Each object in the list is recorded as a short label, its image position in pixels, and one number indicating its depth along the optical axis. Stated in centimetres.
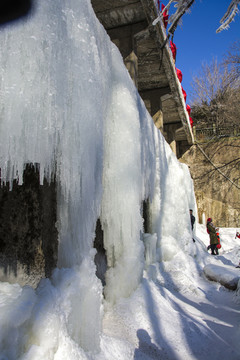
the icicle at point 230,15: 203
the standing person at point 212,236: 776
